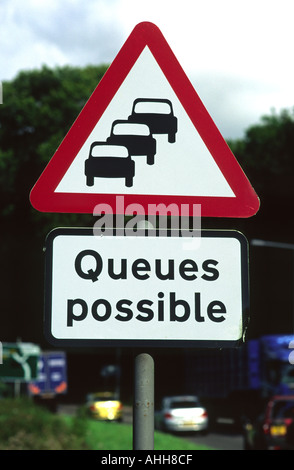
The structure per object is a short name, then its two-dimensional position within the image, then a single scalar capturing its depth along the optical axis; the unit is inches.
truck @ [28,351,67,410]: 1759.4
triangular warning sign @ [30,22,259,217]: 104.5
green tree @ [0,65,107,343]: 1514.5
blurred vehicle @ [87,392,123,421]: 1492.4
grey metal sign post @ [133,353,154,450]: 94.7
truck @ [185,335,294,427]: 1035.3
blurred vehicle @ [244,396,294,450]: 678.5
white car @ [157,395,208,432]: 1167.0
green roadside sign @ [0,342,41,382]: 460.4
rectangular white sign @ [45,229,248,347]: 100.0
